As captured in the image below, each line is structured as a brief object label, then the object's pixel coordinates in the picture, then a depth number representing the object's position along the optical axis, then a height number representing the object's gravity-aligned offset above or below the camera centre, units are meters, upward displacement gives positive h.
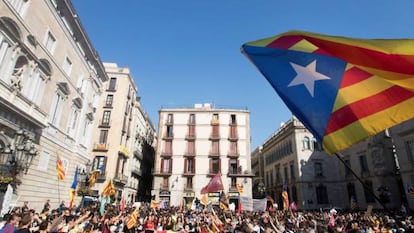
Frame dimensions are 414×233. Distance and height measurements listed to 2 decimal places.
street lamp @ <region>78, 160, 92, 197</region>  23.53 +1.63
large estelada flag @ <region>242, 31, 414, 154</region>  3.84 +1.97
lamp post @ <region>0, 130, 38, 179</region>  13.50 +2.21
